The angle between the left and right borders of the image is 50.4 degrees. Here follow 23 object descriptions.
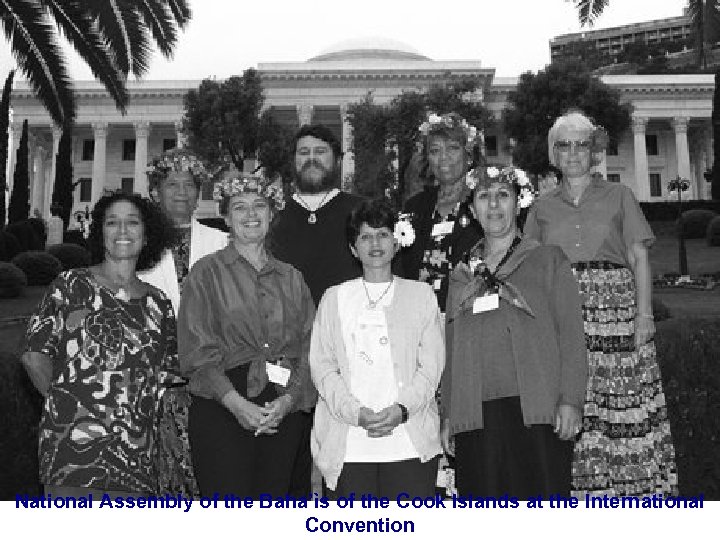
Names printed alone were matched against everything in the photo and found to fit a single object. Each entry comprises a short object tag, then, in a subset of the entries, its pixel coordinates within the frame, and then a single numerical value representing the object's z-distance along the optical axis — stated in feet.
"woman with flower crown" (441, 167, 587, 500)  13.52
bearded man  18.38
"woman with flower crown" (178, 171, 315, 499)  13.89
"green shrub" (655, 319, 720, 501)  20.80
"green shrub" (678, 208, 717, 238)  129.08
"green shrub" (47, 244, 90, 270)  99.69
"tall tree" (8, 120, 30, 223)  153.48
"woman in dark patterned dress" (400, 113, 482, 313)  17.16
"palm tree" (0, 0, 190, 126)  30.83
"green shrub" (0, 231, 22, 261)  99.86
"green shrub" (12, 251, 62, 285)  89.76
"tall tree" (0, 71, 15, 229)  96.53
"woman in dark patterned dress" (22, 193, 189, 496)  13.07
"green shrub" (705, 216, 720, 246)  118.01
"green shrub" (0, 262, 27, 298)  80.23
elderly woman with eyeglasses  15.52
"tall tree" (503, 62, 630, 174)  135.33
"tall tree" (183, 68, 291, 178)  124.16
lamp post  98.63
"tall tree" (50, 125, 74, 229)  170.30
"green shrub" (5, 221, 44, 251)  105.70
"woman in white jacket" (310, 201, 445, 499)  13.84
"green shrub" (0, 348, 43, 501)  19.64
